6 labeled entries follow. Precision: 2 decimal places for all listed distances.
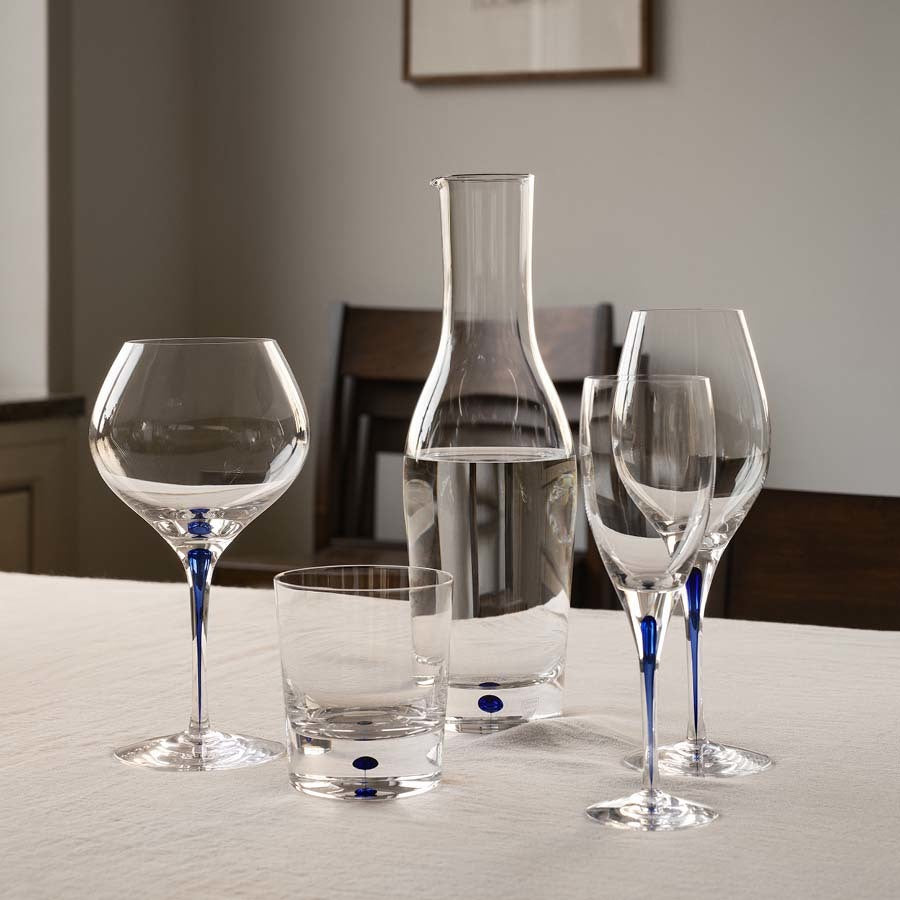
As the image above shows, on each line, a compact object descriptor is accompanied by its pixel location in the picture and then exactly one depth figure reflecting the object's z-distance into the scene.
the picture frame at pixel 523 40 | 4.71
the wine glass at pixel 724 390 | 1.63
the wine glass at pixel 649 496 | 1.50
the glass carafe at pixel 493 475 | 1.69
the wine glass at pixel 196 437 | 1.62
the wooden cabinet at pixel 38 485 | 4.43
